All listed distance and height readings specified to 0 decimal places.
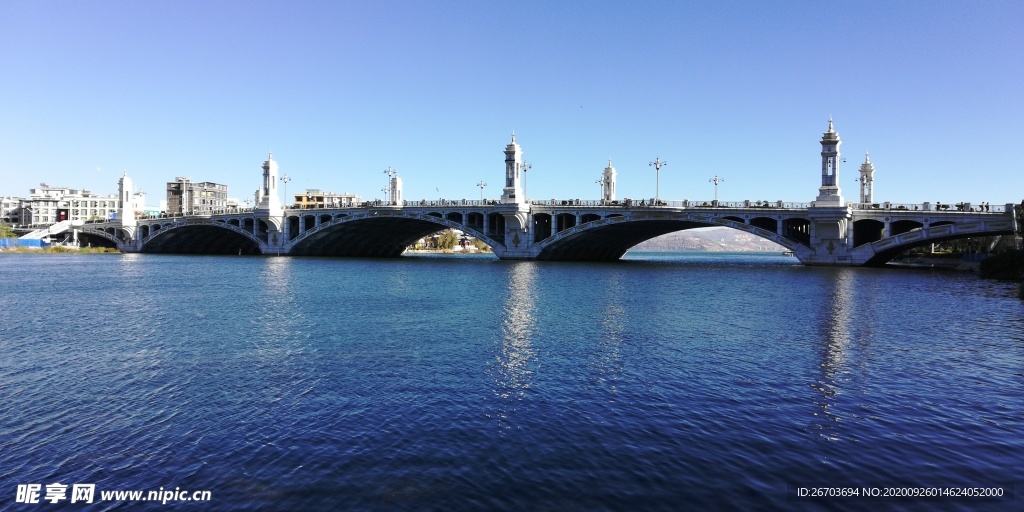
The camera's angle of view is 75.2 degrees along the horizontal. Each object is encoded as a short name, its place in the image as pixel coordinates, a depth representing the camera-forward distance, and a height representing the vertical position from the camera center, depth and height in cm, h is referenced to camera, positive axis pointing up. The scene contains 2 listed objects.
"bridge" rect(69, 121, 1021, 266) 8856 +431
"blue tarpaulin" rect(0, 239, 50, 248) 15552 +113
